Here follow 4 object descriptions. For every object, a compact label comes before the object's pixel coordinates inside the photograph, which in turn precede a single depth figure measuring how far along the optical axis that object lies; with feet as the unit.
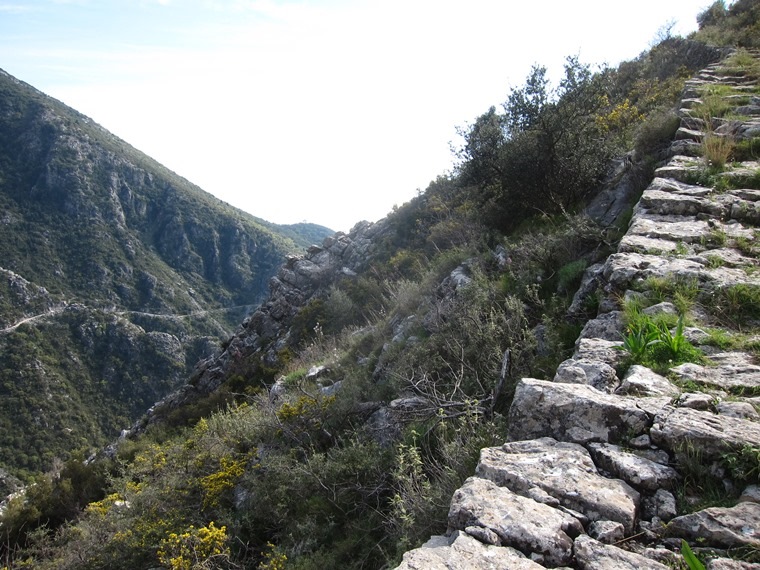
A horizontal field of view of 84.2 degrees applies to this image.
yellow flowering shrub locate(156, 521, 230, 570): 13.65
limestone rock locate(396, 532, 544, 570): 5.80
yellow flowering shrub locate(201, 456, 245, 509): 18.48
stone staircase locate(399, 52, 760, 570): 5.99
